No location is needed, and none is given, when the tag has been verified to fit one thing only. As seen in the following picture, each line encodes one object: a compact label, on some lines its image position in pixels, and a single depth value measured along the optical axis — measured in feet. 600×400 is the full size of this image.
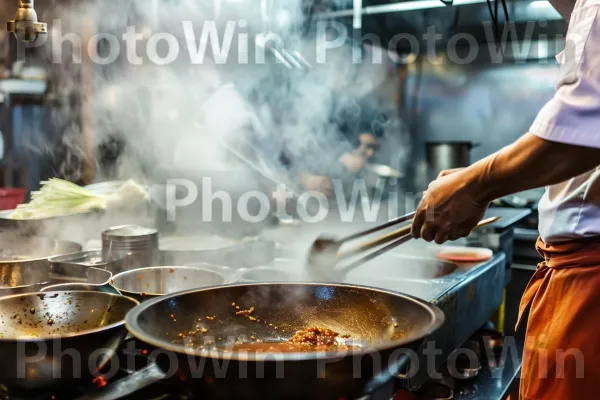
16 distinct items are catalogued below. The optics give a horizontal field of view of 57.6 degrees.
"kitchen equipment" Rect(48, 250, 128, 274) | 5.86
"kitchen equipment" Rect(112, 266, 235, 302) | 5.53
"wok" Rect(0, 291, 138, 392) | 3.33
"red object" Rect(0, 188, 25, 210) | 12.05
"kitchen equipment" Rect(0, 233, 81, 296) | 5.54
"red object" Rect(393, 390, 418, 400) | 6.23
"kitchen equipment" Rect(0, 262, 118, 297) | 5.50
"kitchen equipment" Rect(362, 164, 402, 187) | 17.35
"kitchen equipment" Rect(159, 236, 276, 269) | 6.88
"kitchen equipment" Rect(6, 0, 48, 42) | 6.30
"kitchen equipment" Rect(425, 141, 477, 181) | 15.61
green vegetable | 8.36
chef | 3.92
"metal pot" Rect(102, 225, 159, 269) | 6.21
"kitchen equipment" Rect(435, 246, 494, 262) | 8.71
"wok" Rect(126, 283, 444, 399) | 2.74
